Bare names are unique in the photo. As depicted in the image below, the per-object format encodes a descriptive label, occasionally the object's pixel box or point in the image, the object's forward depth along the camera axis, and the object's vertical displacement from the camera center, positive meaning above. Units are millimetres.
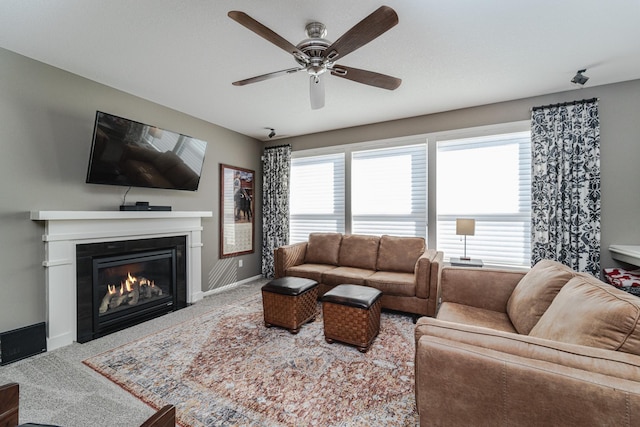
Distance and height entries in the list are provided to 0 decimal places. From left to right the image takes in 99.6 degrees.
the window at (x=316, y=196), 4605 +312
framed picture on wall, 4359 +61
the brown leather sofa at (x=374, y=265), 3016 -712
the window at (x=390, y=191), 3992 +341
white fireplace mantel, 2428 -264
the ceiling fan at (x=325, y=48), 1454 +1051
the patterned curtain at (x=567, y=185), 2959 +311
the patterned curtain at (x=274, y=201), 4867 +225
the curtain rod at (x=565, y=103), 2965 +1234
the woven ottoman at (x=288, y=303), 2699 -921
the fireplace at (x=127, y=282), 2658 -778
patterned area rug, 1636 -1208
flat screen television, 2646 +653
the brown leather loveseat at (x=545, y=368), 875 -559
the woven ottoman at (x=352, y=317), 2348 -927
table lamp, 3285 -176
